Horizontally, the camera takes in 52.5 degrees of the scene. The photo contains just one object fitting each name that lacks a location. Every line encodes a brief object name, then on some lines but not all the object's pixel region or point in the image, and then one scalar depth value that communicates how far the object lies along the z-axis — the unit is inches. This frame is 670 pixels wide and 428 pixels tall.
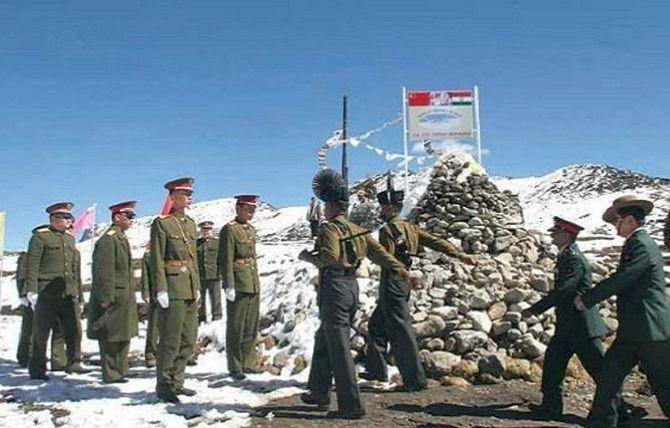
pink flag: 834.2
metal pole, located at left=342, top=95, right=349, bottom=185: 1023.6
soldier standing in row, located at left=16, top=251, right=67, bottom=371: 400.2
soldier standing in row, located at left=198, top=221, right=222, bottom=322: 471.5
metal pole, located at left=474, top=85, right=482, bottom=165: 570.0
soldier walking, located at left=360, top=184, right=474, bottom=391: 315.9
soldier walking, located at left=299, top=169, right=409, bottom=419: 265.9
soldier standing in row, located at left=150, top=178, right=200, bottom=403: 305.9
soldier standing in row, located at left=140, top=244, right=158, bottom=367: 413.7
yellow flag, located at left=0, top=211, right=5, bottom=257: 635.5
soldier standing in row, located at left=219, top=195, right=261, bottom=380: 360.8
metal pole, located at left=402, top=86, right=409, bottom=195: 604.7
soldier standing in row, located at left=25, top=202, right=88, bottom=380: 369.7
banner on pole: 606.5
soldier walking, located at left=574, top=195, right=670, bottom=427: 225.6
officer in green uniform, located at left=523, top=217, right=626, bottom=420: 263.4
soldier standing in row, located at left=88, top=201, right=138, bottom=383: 353.1
